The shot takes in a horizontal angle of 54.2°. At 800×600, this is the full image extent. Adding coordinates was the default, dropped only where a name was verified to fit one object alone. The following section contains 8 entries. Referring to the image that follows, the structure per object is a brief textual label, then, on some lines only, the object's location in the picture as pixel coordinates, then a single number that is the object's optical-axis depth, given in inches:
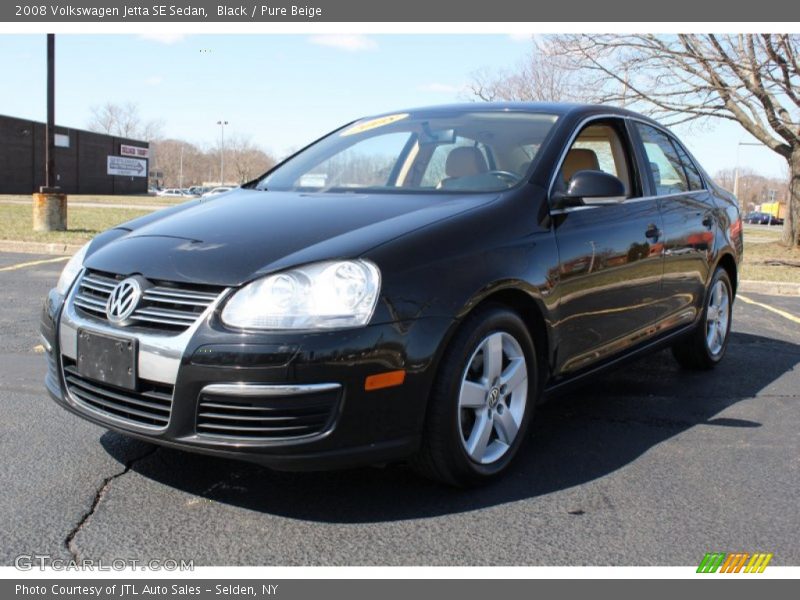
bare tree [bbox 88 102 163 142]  4062.5
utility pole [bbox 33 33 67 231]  506.0
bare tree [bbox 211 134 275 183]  4133.9
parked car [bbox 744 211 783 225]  2861.7
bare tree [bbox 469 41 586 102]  960.3
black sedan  103.6
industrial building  1756.9
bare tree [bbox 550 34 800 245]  574.9
